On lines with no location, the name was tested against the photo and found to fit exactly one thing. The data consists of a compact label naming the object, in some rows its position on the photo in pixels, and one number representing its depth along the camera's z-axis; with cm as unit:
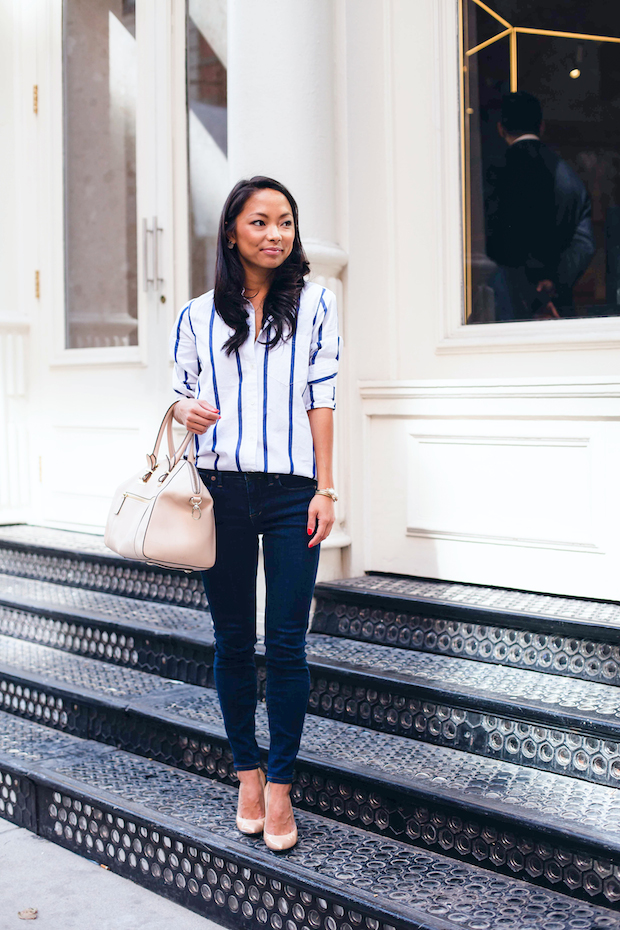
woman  242
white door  475
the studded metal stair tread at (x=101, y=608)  389
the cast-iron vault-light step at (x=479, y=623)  299
